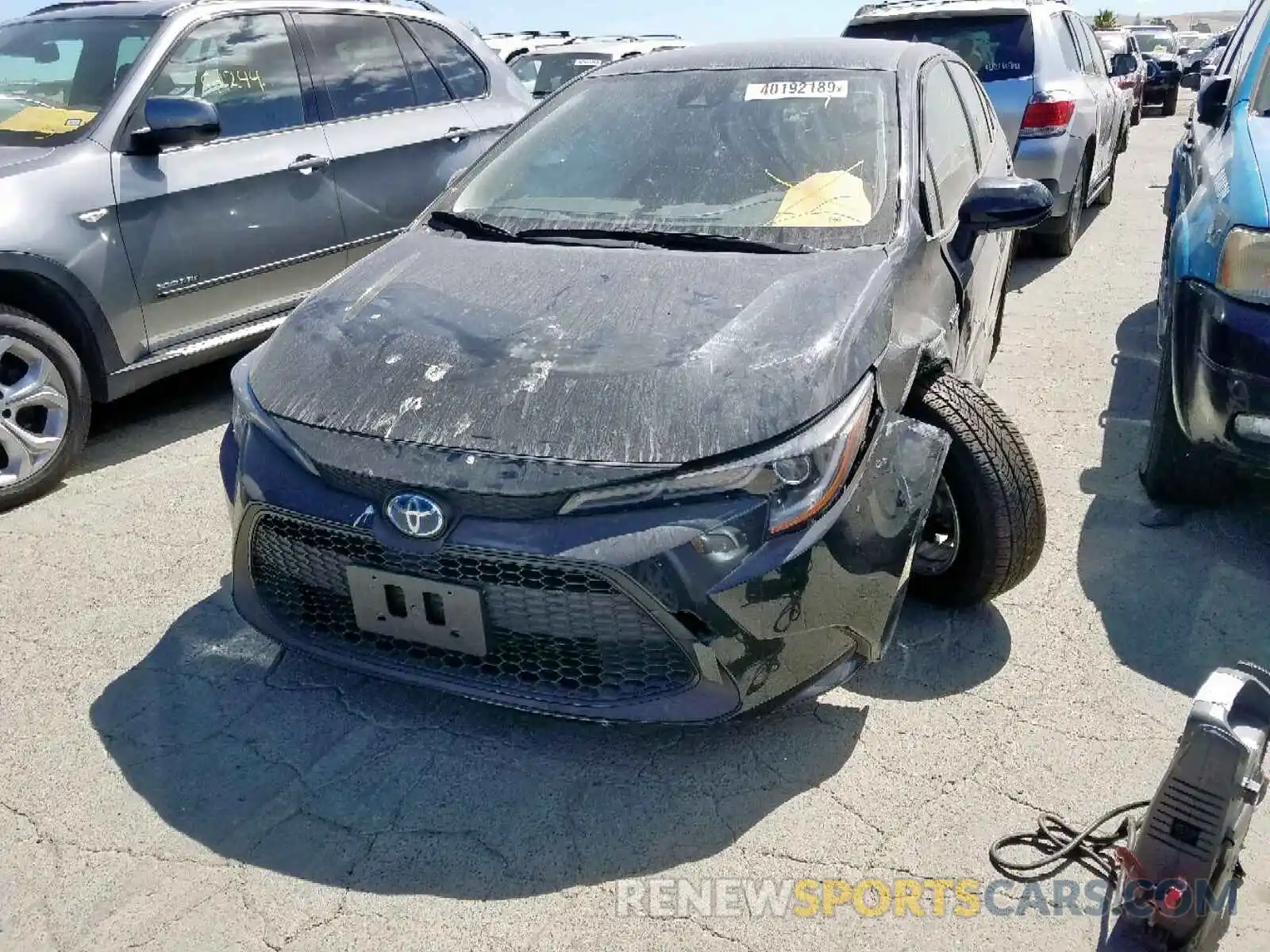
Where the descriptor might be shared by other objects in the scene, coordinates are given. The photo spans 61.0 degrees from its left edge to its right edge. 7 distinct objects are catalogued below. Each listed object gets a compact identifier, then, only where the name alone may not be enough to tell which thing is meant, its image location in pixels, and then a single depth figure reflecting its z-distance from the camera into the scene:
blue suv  3.05
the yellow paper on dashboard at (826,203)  2.98
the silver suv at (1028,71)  6.68
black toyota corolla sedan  2.24
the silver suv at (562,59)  10.48
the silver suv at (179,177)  3.99
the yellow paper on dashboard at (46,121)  4.24
